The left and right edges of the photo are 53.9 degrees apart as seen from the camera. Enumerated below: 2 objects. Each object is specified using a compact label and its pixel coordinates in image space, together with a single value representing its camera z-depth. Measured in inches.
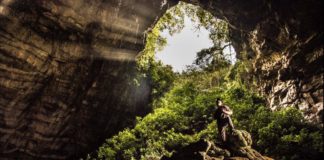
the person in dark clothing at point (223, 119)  536.7
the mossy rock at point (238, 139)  510.6
